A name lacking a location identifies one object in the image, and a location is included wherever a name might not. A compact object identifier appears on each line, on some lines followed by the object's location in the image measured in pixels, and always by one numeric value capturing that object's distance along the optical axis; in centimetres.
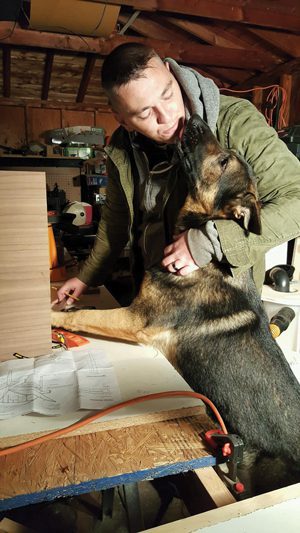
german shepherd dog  127
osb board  71
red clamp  80
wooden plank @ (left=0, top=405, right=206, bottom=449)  80
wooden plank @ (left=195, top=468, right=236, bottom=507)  74
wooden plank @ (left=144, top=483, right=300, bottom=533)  64
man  136
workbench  70
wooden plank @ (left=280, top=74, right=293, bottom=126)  570
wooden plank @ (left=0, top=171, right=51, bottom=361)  105
